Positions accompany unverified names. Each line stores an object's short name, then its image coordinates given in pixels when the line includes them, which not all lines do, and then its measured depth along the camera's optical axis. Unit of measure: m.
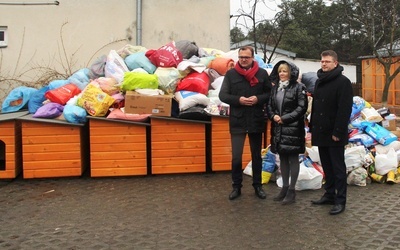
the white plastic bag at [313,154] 6.19
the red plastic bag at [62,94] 6.99
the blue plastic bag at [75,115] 6.52
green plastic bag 6.78
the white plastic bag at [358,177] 6.06
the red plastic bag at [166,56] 7.32
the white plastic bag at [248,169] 6.74
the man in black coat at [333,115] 4.73
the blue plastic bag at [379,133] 6.58
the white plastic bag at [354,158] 6.07
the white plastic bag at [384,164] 6.20
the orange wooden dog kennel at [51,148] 6.54
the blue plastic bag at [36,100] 7.46
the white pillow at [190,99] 6.58
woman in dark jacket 5.09
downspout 11.05
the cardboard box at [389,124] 7.28
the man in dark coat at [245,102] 5.29
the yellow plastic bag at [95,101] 6.56
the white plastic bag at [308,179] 5.83
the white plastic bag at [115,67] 7.36
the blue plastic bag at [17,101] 7.64
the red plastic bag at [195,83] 6.80
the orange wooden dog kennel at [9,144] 6.52
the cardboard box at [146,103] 6.59
